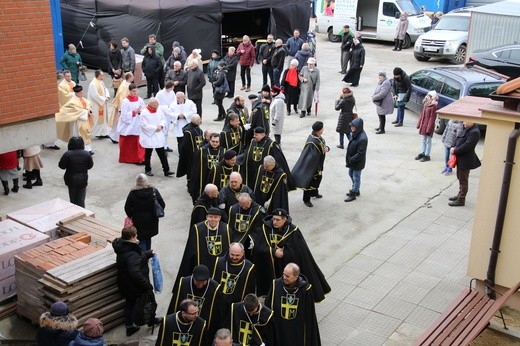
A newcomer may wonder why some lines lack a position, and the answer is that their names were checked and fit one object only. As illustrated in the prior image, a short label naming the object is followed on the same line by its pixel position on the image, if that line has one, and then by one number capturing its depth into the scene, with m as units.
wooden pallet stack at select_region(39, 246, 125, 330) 8.67
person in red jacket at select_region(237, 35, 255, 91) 21.44
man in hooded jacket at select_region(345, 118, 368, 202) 13.09
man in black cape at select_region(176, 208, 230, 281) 9.17
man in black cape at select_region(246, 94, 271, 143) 14.45
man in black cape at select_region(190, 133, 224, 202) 12.09
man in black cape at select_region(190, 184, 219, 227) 10.05
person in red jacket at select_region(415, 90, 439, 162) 15.17
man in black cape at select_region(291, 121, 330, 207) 12.84
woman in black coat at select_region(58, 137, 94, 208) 11.61
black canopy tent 22.66
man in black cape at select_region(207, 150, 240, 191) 11.42
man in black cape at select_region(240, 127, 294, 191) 12.29
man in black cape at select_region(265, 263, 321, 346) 7.94
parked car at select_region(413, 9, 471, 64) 26.31
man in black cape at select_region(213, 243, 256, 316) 8.46
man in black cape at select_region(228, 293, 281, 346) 7.62
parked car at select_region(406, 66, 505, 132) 17.48
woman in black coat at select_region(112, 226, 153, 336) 8.71
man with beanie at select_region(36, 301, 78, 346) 7.44
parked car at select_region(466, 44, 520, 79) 20.61
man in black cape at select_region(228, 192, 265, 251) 9.72
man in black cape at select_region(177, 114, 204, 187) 13.18
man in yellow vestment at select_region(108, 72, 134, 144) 16.11
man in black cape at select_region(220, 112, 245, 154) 13.15
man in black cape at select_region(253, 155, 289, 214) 11.33
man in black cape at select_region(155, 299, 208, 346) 7.40
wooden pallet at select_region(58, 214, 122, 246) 9.89
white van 29.89
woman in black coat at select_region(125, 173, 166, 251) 10.19
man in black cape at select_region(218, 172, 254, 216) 10.27
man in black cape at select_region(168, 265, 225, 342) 7.97
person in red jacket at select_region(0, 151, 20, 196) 12.90
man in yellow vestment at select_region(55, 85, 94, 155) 15.16
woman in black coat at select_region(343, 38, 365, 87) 22.28
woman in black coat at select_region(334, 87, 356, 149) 15.68
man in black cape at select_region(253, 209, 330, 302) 9.14
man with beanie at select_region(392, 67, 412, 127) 18.03
